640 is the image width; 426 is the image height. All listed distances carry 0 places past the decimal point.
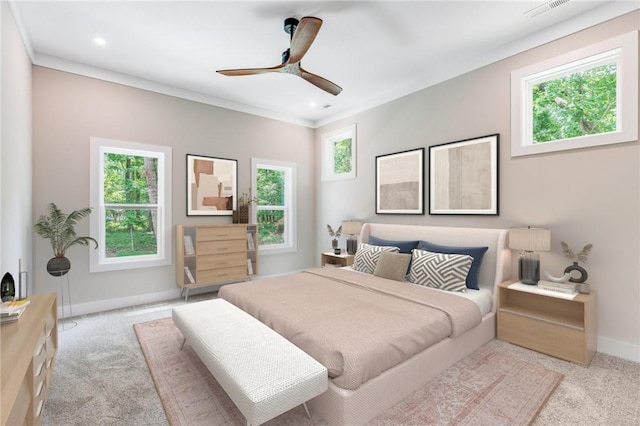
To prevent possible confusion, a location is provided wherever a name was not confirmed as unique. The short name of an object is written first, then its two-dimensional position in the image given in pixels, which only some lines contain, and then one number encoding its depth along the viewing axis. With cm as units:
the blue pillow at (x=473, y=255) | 304
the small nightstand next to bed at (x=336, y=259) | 458
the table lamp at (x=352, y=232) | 468
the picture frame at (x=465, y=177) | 333
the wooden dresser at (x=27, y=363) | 114
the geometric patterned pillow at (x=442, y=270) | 294
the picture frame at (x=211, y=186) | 446
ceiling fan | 215
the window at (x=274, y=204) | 525
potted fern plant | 316
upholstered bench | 144
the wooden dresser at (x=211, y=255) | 416
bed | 173
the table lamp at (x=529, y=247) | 268
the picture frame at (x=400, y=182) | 405
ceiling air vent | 251
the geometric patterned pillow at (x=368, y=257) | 364
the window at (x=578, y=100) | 249
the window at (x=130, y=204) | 377
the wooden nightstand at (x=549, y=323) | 241
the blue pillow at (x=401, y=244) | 367
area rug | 177
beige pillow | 329
